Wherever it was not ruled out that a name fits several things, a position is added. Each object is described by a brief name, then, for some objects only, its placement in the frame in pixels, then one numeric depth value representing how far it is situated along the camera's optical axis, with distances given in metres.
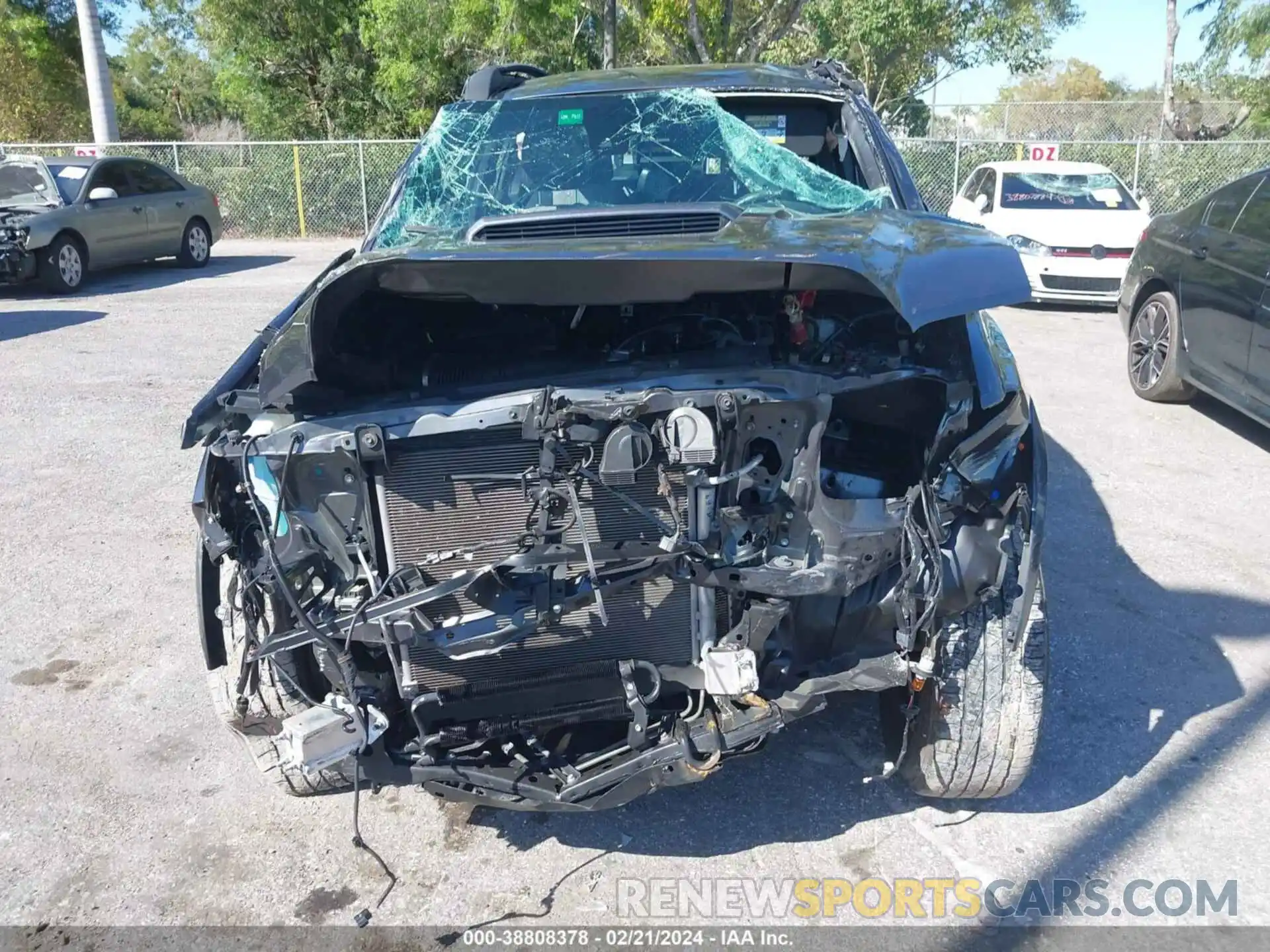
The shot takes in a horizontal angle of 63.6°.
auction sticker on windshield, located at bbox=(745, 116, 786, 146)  4.27
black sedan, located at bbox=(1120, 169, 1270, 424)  5.81
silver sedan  11.73
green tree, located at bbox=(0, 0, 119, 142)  24.28
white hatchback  10.59
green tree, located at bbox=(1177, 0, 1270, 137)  20.45
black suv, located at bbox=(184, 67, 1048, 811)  2.41
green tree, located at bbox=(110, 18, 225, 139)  32.75
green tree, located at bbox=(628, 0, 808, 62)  19.58
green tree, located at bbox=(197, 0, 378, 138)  21.11
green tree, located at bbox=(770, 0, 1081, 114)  22.03
